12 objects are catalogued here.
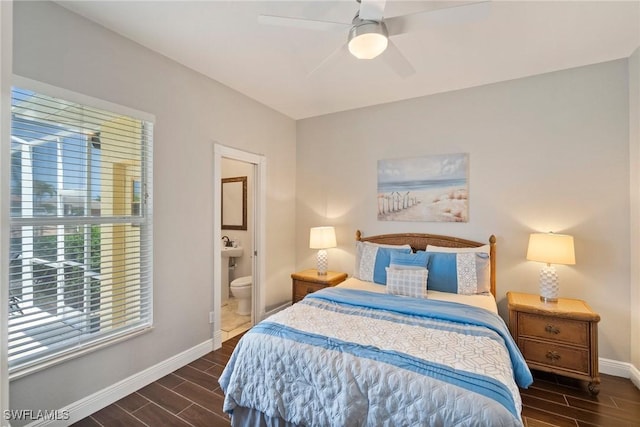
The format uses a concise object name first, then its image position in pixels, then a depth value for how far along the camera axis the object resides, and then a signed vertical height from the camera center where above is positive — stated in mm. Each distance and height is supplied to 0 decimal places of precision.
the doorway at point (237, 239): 3117 -333
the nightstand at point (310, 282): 3486 -797
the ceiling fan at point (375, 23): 1578 +1091
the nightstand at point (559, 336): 2348 -1016
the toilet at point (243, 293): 3951 -1042
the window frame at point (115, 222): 1825 -39
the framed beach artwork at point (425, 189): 3227 +299
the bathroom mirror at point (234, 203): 4617 +199
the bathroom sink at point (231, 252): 4400 -545
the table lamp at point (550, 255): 2502 -351
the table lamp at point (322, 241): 3631 -324
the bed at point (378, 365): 1366 -790
